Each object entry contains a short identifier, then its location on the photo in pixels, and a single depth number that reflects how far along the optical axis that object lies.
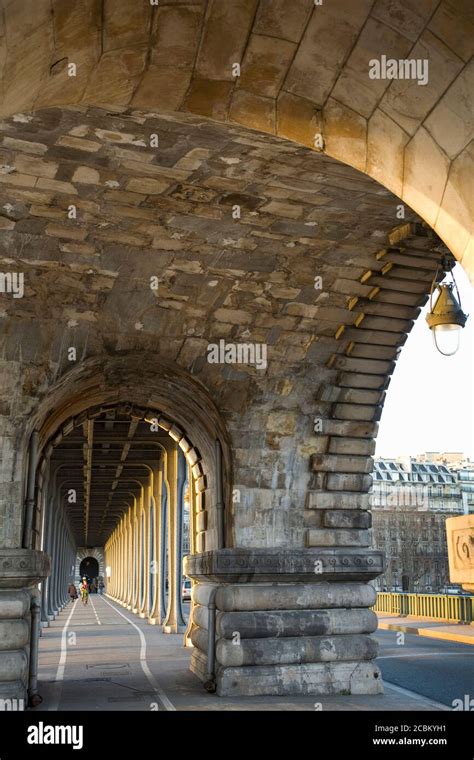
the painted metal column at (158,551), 27.41
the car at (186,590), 45.69
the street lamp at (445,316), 7.74
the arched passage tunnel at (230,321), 7.27
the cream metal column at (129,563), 43.05
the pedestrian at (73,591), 47.74
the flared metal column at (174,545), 23.09
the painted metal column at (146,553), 32.24
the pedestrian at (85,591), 46.62
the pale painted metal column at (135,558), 38.81
